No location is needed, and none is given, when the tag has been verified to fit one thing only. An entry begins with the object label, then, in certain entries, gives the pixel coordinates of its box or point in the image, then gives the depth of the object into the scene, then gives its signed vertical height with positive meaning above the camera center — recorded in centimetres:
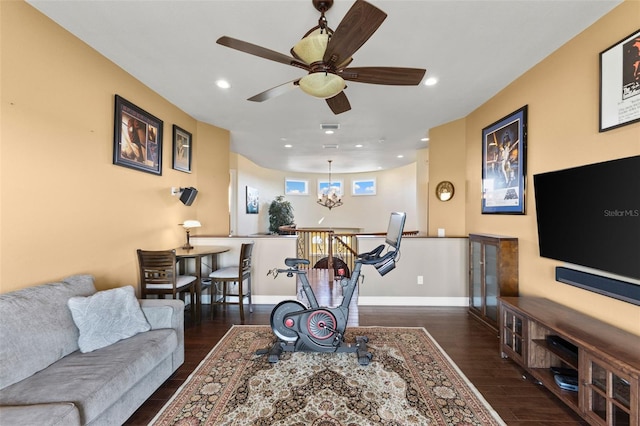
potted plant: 943 +3
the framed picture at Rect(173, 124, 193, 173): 386 +99
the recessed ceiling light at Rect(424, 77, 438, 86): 301 +154
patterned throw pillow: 191 -77
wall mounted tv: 177 +3
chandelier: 979 +63
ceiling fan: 148 +103
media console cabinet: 153 -96
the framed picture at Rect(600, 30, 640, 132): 188 +98
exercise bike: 256 -103
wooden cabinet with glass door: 306 -68
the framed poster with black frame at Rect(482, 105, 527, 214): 302 +66
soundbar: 181 -49
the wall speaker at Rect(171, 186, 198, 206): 384 +30
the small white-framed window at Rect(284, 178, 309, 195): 1064 +117
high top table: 336 -50
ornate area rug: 184 -136
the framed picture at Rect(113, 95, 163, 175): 282 +88
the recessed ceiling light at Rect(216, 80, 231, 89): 304 +151
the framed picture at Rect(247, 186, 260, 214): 844 +49
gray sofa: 139 -94
